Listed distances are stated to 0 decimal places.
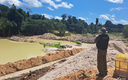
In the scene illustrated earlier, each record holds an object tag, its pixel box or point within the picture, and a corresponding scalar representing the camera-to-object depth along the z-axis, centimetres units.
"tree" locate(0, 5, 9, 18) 5010
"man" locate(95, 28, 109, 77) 359
